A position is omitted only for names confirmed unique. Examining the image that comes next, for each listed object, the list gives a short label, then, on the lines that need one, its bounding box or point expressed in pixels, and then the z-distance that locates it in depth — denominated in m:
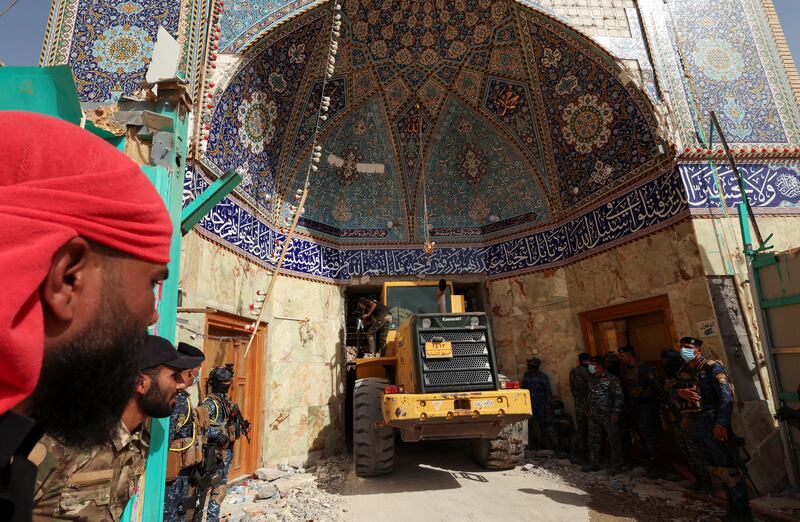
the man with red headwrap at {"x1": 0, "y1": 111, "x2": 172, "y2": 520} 0.48
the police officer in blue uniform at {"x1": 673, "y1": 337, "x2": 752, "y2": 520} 3.59
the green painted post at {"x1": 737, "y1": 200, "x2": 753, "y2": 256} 4.98
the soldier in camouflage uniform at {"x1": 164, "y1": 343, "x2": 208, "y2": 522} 2.90
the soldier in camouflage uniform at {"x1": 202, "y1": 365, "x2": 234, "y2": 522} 3.47
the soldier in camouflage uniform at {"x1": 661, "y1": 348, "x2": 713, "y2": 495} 4.41
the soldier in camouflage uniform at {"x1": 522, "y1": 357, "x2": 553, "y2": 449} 6.50
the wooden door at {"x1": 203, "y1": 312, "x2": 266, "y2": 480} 5.21
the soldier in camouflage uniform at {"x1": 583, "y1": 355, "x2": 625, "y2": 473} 5.30
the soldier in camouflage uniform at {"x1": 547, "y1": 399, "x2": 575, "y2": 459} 6.27
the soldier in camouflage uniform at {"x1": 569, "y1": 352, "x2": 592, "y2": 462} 5.97
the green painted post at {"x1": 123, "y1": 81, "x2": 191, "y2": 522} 2.35
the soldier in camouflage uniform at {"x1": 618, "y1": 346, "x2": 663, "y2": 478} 5.14
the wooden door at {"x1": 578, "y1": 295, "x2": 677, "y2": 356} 5.72
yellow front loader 4.17
